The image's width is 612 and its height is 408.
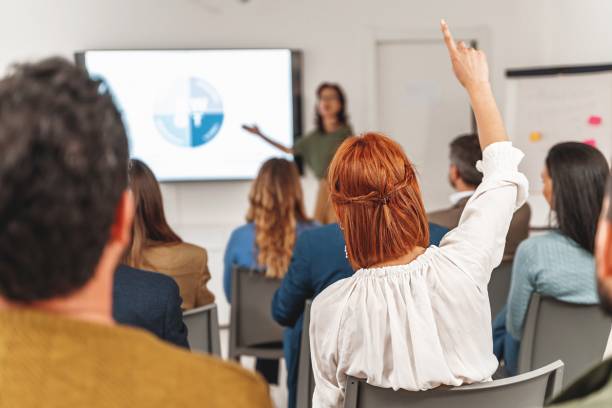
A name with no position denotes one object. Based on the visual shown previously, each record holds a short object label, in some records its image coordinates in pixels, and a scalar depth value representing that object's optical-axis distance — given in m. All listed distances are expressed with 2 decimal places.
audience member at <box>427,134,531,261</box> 3.05
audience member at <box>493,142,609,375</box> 2.46
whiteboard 5.14
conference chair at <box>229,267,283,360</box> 3.11
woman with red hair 1.59
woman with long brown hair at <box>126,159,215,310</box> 2.53
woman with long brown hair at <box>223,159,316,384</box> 3.19
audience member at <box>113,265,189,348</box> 1.84
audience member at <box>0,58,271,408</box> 0.74
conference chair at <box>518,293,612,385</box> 2.38
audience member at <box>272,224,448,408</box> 2.31
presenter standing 5.27
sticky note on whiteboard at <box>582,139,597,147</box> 5.16
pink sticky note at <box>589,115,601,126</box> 5.16
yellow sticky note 5.41
